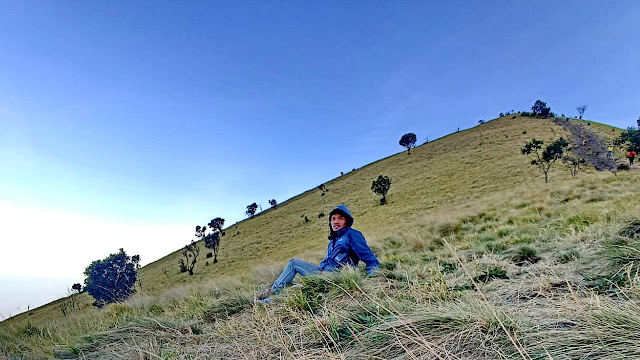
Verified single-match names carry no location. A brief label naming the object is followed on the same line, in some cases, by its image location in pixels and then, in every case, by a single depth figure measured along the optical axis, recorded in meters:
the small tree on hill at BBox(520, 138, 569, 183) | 24.10
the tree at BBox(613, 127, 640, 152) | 27.02
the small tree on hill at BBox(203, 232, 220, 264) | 36.67
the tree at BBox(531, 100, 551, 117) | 53.44
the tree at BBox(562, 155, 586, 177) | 23.37
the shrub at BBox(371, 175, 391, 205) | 34.51
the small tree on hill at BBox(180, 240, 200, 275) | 33.09
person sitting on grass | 4.12
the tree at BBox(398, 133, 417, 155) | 59.75
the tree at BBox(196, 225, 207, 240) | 44.98
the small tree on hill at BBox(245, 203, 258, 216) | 58.12
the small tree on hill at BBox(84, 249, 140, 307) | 29.71
